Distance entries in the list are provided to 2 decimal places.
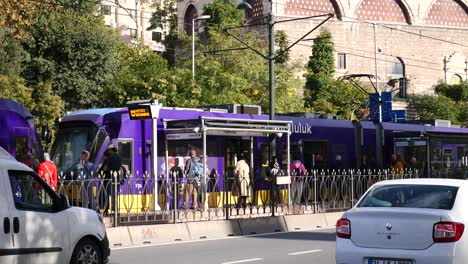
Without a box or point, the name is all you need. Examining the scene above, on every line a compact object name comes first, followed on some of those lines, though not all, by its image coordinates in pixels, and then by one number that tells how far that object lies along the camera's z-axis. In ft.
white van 36.17
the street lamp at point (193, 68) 153.69
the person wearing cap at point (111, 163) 71.87
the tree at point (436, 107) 220.43
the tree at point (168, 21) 239.91
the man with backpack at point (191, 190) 72.23
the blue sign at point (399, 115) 186.91
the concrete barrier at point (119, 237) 60.90
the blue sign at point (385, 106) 157.07
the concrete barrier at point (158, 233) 63.36
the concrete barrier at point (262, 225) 72.38
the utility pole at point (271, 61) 98.12
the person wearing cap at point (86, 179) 61.67
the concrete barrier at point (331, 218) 81.97
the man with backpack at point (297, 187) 82.74
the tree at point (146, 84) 147.84
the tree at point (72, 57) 160.66
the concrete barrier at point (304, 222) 76.84
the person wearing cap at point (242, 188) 76.23
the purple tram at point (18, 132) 81.15
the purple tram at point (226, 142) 82.79
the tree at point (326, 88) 204.85
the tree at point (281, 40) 206.39
